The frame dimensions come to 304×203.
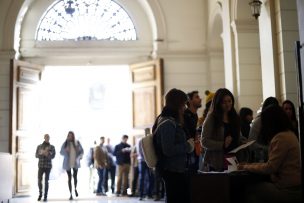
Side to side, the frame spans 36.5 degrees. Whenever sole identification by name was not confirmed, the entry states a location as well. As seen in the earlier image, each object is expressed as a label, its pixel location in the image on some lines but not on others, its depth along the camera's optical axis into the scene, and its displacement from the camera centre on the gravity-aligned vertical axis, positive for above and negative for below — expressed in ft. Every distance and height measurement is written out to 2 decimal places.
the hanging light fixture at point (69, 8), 41.08 +11.88
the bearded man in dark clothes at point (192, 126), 15.84 +0.45
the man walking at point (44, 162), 35.09 -1.54
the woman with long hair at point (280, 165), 12.85 -0.80
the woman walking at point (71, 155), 35.76 -1.05
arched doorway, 40.60 +8.36
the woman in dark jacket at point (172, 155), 13.83 -0.48
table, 13.43 -1.41
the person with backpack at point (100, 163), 38.86 -1.88
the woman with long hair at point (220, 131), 15.24 +0.24
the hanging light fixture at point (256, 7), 24.29 +6.86
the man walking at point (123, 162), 37.73 -1.80
